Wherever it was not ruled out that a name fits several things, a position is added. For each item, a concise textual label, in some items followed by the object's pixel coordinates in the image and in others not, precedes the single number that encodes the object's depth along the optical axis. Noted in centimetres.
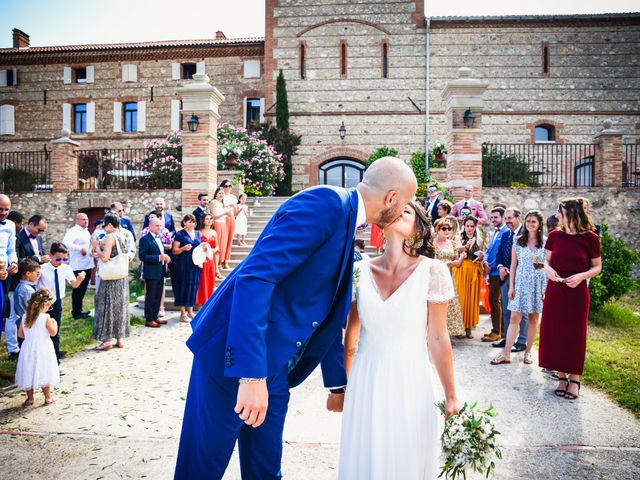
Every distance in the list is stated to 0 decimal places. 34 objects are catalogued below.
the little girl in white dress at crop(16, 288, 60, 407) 503
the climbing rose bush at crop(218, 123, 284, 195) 1695
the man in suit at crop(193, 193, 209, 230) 1038
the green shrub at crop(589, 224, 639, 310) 930
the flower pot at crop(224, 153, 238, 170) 1511
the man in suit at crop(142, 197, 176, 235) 1045
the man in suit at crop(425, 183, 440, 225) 1064
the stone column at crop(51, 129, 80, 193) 1584
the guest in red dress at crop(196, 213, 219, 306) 998
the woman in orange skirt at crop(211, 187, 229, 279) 1118
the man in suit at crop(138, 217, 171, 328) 891
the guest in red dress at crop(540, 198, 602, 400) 529
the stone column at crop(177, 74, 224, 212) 1325
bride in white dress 262
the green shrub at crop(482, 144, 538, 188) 1511
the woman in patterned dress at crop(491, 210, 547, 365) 651
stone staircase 1110
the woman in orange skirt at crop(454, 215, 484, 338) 818
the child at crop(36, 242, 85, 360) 652
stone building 2327
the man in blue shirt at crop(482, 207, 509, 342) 787
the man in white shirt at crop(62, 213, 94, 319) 969
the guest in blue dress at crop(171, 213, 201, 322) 954
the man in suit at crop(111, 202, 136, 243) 1057
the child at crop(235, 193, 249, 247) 1288
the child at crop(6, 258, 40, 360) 595
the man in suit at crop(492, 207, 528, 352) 753
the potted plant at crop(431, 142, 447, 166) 1447
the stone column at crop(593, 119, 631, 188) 1448
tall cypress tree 2336
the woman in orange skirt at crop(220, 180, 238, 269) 1165
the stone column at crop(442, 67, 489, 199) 1259
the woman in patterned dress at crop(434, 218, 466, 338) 768
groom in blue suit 200
